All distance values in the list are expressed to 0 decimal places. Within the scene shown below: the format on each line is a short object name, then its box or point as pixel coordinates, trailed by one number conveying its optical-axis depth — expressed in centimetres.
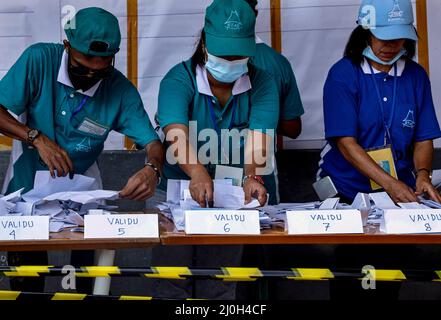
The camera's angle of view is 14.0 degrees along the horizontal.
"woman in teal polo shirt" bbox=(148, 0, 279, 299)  607
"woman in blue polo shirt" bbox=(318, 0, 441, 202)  648
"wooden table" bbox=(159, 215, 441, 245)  510
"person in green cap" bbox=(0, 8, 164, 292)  615
